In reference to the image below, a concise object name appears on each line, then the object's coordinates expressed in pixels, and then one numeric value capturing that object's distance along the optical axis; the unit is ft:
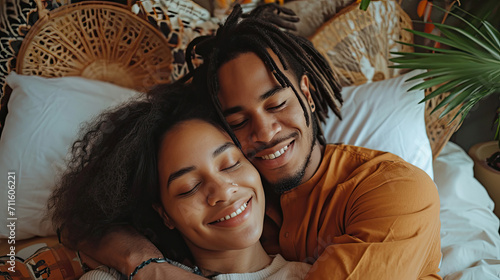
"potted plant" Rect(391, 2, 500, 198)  3.19
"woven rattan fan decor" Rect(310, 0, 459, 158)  4.67
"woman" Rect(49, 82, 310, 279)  2.66
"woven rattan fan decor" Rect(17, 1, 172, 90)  3.45
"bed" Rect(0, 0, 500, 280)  3.36
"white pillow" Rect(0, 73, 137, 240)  3.58
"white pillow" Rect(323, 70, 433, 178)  4.13
